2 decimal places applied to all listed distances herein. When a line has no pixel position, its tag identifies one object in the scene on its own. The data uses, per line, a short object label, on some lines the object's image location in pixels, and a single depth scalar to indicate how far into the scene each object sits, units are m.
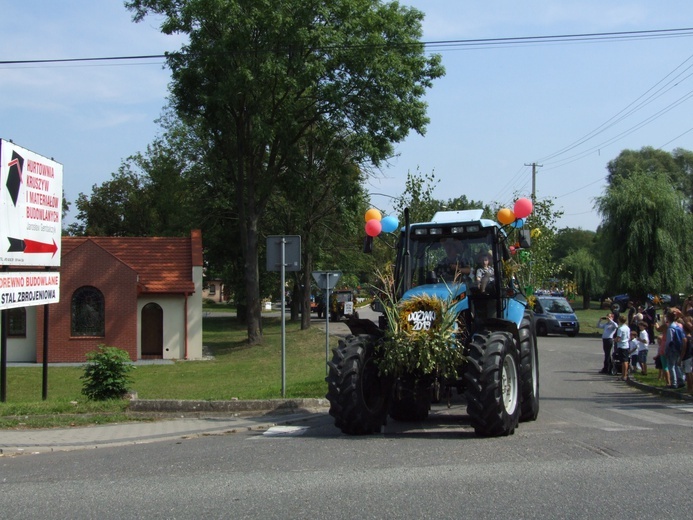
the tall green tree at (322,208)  35.00
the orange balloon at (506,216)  11.84
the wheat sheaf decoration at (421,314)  9.96
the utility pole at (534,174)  53.96
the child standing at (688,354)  16.17
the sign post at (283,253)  14.65
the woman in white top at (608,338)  22.42
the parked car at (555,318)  39.31
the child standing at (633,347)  21.11
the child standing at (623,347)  20.66
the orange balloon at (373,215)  11.87
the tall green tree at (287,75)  30.59
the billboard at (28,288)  13.76
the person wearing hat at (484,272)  11.00
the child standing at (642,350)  21.26
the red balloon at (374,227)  11.70
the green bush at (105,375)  13.89
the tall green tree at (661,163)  73.44
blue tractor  9.60
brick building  30.89
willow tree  40.16
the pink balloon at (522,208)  11.65
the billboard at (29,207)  13.88
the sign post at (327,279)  20.16
